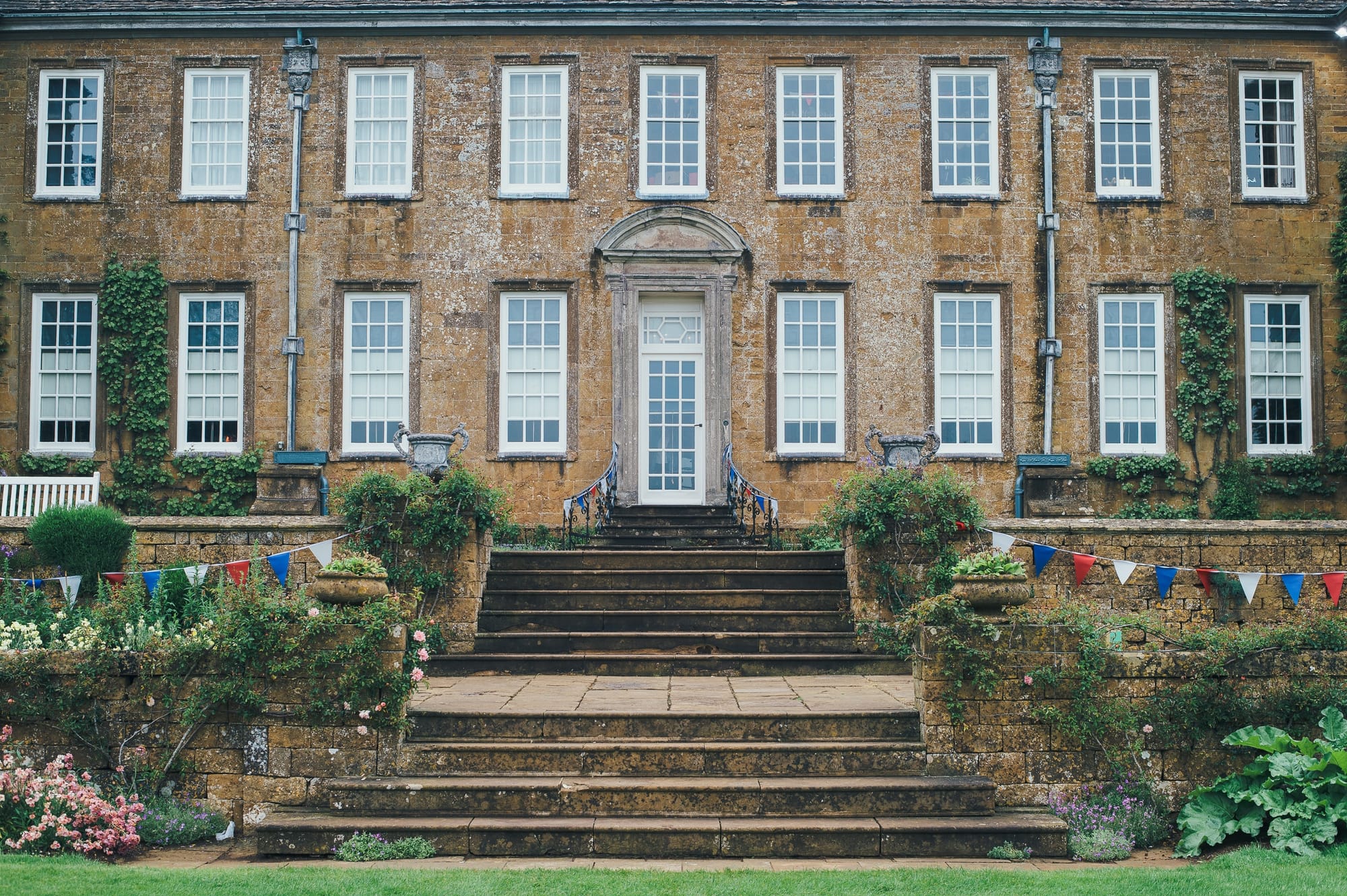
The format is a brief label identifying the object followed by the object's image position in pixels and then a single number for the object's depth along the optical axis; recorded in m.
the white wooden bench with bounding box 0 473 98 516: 14.30
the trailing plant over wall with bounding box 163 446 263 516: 15.88
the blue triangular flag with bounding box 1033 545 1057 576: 11.31
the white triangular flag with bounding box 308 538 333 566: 10.98
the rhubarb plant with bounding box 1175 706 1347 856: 7.27
